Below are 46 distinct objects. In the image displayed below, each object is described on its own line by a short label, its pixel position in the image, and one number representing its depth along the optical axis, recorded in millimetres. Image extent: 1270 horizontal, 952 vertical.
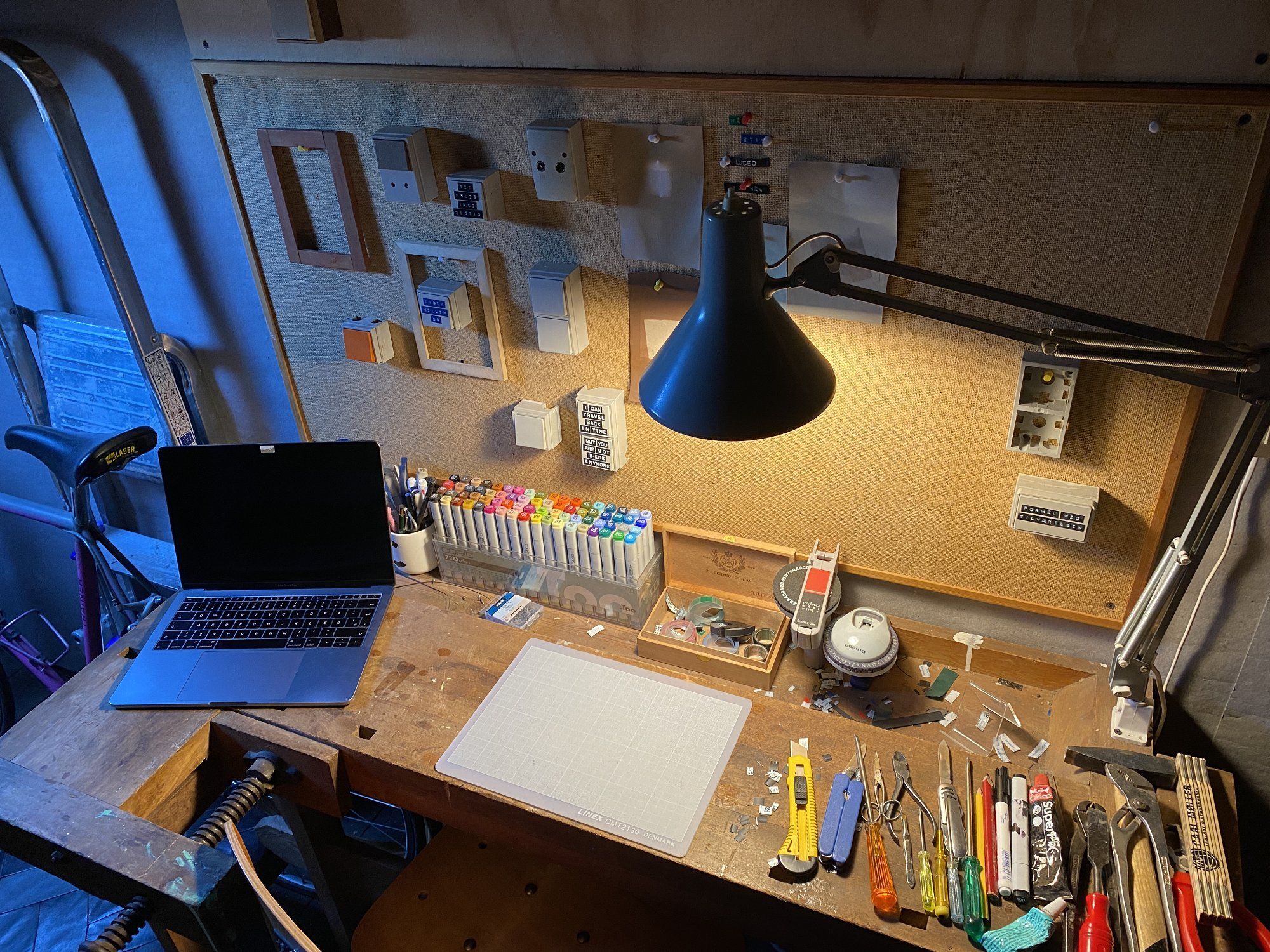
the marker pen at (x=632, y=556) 1535
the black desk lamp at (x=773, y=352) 886
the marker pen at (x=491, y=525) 1621
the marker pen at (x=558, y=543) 1577
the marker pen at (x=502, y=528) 1614
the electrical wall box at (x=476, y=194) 1375
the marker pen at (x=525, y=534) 1603
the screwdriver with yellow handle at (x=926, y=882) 1076
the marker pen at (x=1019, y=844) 1079
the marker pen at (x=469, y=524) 1643
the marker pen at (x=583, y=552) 1559
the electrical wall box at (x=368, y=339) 1603
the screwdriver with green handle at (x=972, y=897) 1051
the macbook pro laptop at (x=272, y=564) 1498
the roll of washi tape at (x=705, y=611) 1589
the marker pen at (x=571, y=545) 1569
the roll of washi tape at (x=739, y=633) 1558
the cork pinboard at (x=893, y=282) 1073
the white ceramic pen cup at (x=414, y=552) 1699
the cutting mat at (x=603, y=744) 1230
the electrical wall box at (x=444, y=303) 1515
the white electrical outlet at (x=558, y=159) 1270
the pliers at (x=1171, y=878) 980
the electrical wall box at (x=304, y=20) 1328
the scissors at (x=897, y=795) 1188
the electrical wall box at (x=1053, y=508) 1271
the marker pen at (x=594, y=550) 1553
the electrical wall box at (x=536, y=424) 1573
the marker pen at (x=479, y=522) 1633
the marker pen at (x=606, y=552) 1545
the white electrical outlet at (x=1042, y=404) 1204
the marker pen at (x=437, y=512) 1673
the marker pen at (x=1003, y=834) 1085
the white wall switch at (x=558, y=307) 1411
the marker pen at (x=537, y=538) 1593
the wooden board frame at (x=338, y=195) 1471
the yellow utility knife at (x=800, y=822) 1129
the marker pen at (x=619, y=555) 1539
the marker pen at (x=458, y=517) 1649
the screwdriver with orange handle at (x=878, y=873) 1071
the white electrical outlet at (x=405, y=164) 1366
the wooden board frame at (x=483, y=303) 1493
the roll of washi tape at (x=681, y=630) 1553
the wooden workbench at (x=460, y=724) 1153
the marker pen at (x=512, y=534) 1605
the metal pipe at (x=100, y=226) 1569
